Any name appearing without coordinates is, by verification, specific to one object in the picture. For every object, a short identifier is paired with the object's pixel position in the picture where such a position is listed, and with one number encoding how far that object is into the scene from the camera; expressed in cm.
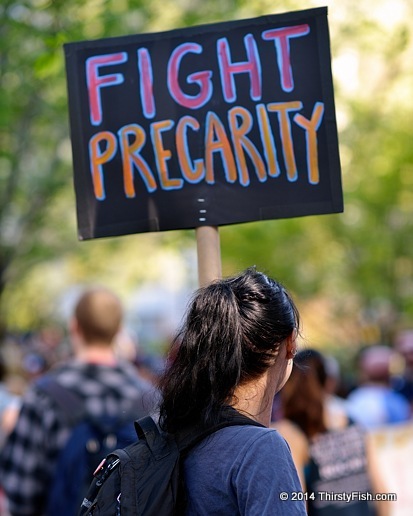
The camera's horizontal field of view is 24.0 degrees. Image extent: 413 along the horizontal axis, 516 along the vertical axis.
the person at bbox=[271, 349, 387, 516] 448
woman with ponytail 213
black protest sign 307
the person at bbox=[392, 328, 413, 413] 858
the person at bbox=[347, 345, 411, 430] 719
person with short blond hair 416
